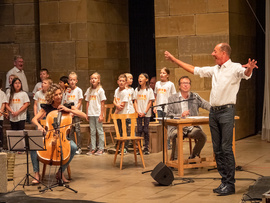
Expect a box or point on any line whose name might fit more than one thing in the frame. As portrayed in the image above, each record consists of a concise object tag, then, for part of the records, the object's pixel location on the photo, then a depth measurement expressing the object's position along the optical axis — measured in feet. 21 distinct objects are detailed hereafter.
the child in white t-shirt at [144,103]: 35.04
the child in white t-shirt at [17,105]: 37.09
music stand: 24.30
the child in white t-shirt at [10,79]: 38.69
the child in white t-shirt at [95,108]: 35.83
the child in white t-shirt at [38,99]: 36.38
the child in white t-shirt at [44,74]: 39.96
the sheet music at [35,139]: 24.25
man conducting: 23.32
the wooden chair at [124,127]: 30.27
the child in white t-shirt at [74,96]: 37.11
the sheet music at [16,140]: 24.49
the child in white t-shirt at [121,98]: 35.39
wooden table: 27.04
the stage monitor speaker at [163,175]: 25.13
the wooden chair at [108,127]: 37.40
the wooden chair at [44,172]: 27.40
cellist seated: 26.43
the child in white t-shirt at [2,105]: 36.50
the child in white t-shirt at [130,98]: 35.99
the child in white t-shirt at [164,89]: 36.50
